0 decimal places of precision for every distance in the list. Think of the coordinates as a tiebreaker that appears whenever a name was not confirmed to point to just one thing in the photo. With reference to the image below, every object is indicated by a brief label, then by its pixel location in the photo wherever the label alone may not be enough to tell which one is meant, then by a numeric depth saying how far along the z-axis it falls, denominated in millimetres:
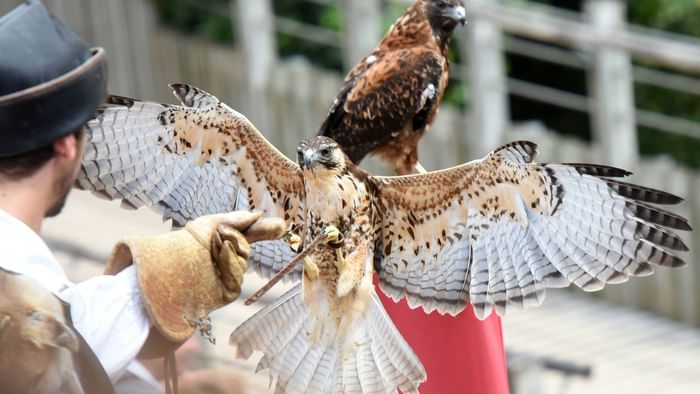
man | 5043
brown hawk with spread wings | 6078
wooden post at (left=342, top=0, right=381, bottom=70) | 17437
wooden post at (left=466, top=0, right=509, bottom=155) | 16187
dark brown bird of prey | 7594
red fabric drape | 6508
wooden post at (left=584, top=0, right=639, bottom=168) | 15055
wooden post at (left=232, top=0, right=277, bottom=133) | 19250
